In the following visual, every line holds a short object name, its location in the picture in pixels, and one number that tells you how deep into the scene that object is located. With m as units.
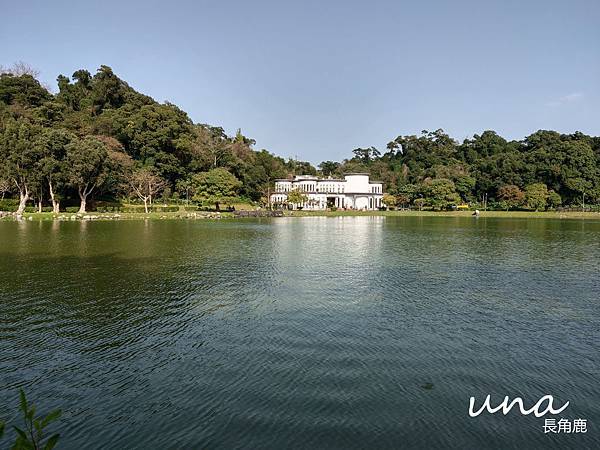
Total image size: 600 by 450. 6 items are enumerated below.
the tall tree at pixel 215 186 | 67.44
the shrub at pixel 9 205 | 52.88
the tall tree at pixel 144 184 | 61.00
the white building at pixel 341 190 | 93.38
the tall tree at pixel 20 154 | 48.50
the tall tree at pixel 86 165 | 50.41
